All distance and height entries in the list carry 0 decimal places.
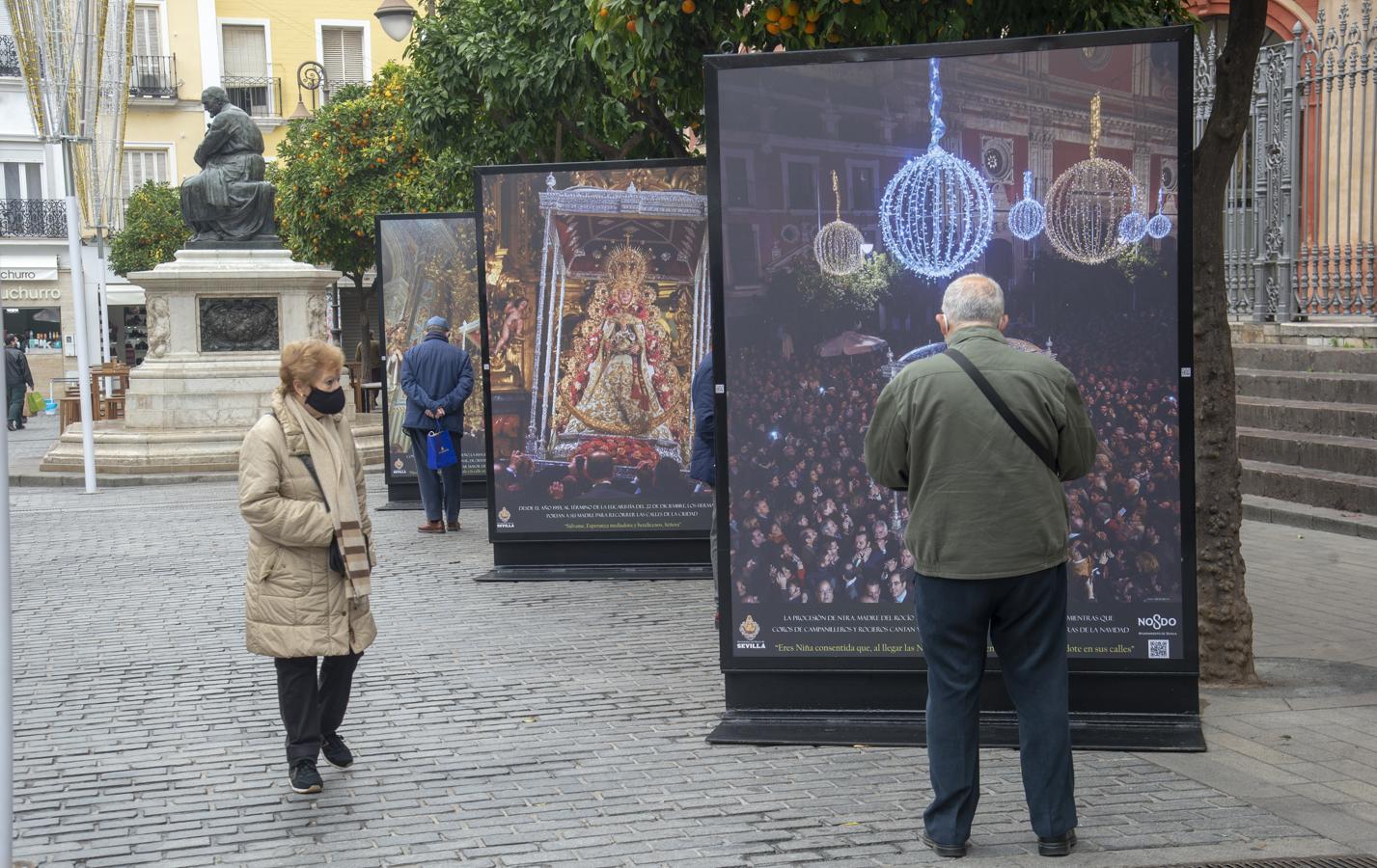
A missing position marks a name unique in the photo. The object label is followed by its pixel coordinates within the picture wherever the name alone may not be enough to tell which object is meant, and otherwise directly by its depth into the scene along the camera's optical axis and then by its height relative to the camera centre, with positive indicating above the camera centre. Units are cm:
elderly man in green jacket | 489 -62
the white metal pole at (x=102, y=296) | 3222 +100
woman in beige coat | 578 -73
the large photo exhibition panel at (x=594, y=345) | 1053 -9
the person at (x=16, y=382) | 3256 -71
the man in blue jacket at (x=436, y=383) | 1335 -38
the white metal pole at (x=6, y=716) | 495 -115
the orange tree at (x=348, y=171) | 3341 +349
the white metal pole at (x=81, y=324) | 1766 +24
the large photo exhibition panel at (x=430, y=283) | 1480 +50
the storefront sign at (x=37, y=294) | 4819 +158
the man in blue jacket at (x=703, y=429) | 859 -53
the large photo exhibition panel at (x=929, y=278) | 616 +17
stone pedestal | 2016 -18
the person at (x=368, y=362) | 3166 -53
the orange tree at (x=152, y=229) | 4650 +330
